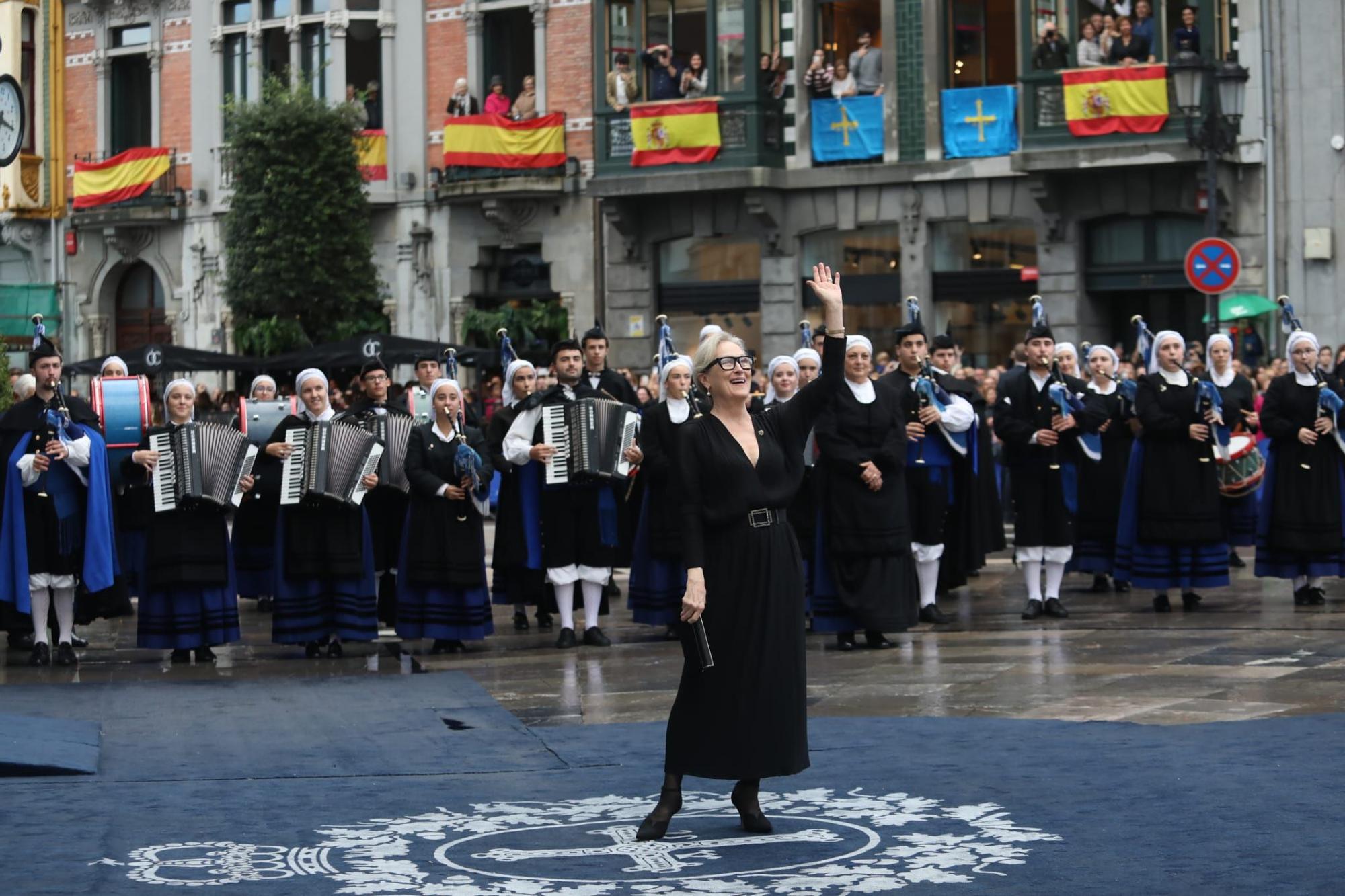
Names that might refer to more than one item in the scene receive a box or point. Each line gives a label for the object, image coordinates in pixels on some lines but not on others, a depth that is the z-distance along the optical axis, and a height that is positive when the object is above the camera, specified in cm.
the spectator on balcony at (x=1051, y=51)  3042 +552
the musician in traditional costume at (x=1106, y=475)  1717 -6
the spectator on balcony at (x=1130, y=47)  2977 +542
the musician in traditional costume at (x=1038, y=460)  1639 +7
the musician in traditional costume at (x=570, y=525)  1578 -32
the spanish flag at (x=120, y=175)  3981 +545
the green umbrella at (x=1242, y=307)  2722 +187
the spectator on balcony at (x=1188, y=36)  2902 +541
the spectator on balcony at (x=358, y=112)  3591 +581
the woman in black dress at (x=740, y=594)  877 -46
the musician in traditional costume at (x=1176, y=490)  1639 -17
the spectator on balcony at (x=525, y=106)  3603 +584
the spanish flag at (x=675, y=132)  3312 +498
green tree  3553 +406
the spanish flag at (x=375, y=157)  3700 +527
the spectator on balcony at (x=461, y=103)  3628 +597
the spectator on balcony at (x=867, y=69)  3272 +574
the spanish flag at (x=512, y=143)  3562 +523
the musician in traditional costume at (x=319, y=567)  1522 -54
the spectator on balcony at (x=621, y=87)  3406 +579
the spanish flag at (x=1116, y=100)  2936 +471
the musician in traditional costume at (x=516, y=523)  1614 -30
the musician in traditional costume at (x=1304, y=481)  1647 -13
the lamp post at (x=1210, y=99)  2331 +383
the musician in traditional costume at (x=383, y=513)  1598 -21
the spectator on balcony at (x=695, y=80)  3341 +575
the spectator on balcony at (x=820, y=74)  3294 +570
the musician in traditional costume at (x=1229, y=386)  1661 +57
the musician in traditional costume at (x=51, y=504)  1510 -8
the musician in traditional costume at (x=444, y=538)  1539 -37
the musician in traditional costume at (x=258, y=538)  1748 -40
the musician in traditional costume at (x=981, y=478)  1688 -6
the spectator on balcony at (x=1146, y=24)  2978 +572
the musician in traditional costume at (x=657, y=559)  1561 -55
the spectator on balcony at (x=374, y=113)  3778 +609
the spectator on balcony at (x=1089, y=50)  3016 +546
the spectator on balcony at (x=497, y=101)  3603 +594
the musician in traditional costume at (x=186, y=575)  1513 -57
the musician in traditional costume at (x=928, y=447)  1609 +17
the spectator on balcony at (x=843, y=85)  3284 +553
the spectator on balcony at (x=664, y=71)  3366 +593
